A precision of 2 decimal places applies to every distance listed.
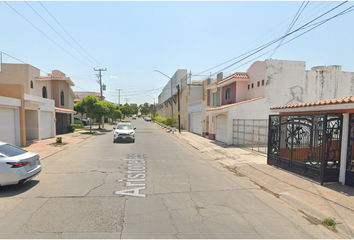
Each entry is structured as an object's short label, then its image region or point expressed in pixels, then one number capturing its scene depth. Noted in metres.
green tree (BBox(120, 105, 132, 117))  75.03
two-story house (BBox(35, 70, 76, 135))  24.41
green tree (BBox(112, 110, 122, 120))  49.92
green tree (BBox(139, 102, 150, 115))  124.94
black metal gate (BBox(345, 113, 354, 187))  6.66
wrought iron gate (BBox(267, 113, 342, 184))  7.07
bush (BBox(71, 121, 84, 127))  34.10
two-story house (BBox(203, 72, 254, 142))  17.61
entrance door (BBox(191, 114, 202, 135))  24.91
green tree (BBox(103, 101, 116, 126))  34.43
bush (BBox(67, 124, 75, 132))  26.72
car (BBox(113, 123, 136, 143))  17.22
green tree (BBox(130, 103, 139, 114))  132.75
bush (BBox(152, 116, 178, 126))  36.06
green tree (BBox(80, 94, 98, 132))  26.88
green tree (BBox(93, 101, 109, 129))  27.03
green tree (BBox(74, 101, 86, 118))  27.55
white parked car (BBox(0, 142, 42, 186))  5.66
